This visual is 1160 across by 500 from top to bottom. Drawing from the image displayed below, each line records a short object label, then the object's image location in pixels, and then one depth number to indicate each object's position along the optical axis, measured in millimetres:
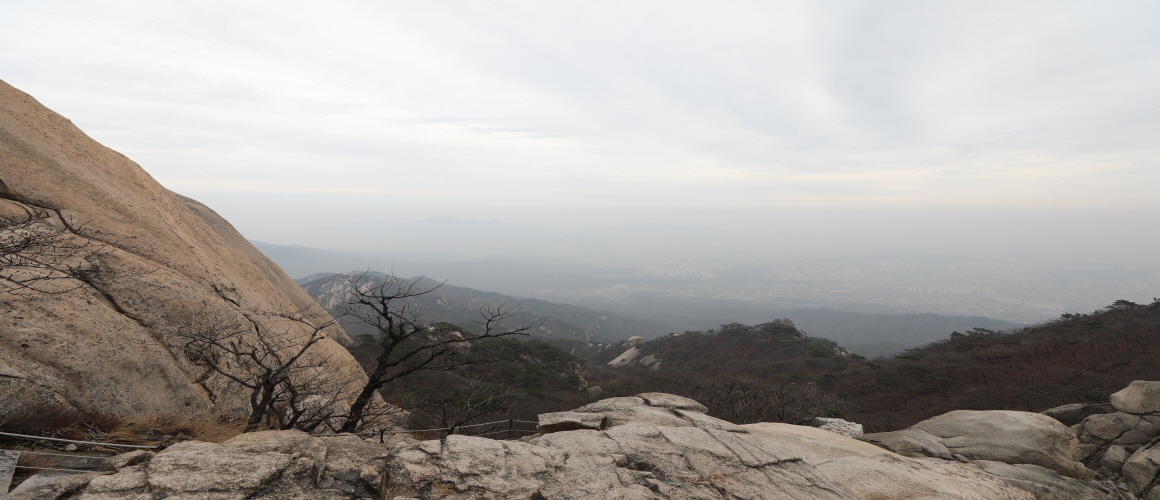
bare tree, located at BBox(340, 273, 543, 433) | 7840
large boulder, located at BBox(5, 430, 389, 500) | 4156
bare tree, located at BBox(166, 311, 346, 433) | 7438
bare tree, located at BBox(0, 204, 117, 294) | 6348
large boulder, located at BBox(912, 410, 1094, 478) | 9961
